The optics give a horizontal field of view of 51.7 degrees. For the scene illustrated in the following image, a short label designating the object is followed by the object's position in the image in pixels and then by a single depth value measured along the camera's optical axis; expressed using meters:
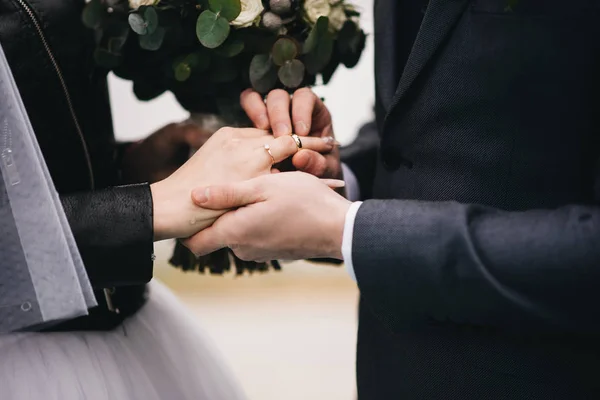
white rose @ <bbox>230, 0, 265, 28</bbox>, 1.03
